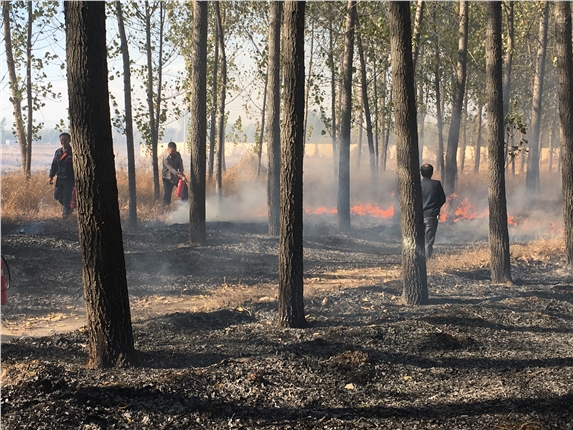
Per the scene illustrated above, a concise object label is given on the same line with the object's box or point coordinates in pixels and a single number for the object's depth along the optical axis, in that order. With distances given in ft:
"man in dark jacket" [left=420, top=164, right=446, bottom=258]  46.55
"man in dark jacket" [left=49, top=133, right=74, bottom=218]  52.39
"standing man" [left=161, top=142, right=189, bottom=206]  65.82
